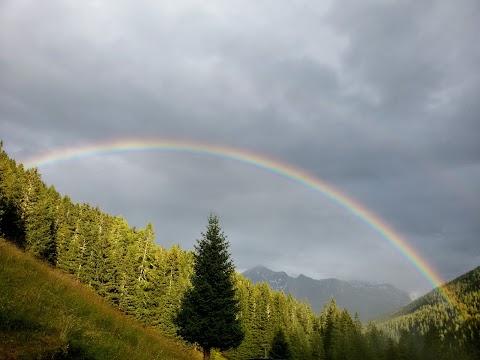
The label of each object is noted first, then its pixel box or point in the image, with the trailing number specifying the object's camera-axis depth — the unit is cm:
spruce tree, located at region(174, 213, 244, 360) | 2752
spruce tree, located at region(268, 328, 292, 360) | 6462
